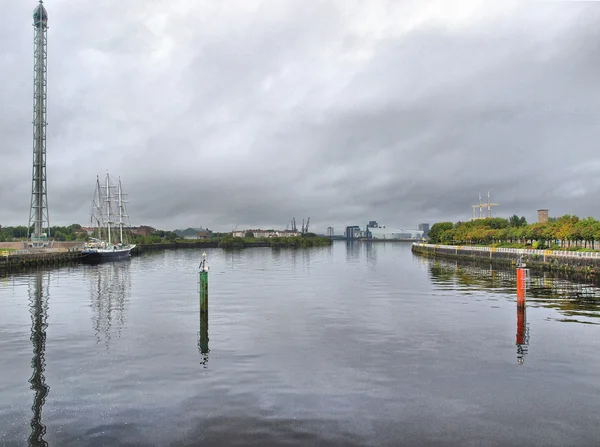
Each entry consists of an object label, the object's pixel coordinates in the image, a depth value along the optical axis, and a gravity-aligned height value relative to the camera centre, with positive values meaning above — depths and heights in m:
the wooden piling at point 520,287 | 31.34 -3.23
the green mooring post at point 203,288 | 28.81 -2.89
